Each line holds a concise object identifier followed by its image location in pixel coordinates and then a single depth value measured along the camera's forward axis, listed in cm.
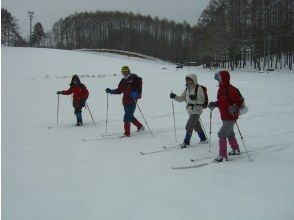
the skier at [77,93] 1236
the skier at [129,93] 1075
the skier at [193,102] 912
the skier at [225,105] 788
